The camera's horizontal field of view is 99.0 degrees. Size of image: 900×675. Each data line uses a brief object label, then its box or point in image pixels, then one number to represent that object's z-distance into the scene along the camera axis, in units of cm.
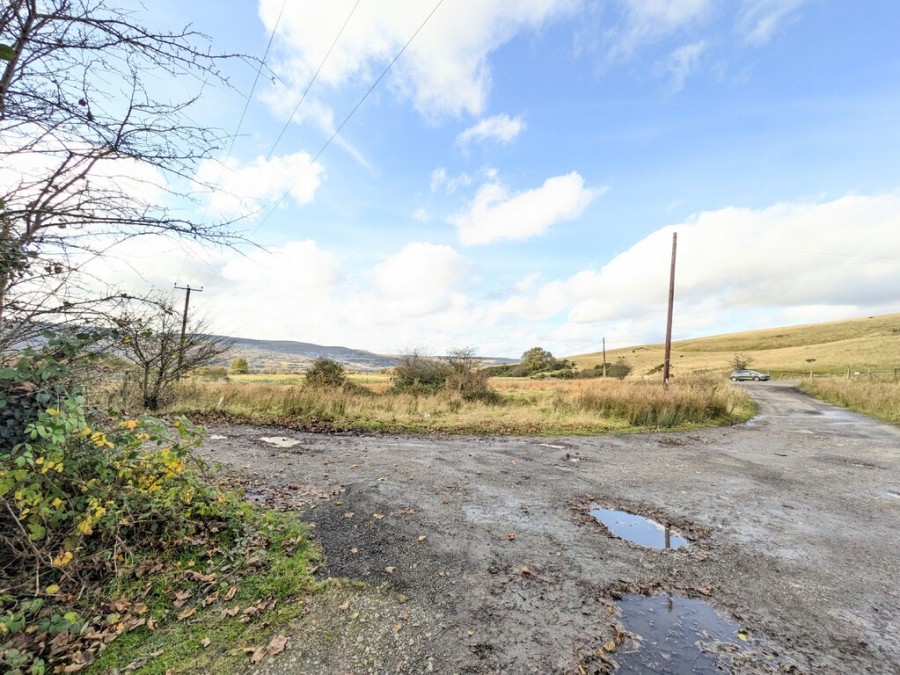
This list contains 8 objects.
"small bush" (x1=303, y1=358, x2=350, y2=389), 1937
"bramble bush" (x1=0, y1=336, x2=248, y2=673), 260
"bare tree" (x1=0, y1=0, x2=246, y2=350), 228
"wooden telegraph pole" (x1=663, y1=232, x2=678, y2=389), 1781
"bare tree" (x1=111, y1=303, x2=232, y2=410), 1252
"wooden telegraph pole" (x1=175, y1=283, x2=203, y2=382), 1240
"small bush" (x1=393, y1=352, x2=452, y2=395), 2019
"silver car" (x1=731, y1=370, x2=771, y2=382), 4188
